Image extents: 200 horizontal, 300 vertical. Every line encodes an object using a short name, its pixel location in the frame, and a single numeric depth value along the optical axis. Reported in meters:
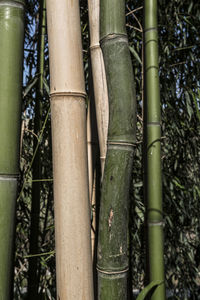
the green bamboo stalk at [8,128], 0.62
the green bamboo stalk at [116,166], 0.66
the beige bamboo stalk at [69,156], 0.62
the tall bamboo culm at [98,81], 0.80
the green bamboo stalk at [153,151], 0.93
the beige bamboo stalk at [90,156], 0.87
